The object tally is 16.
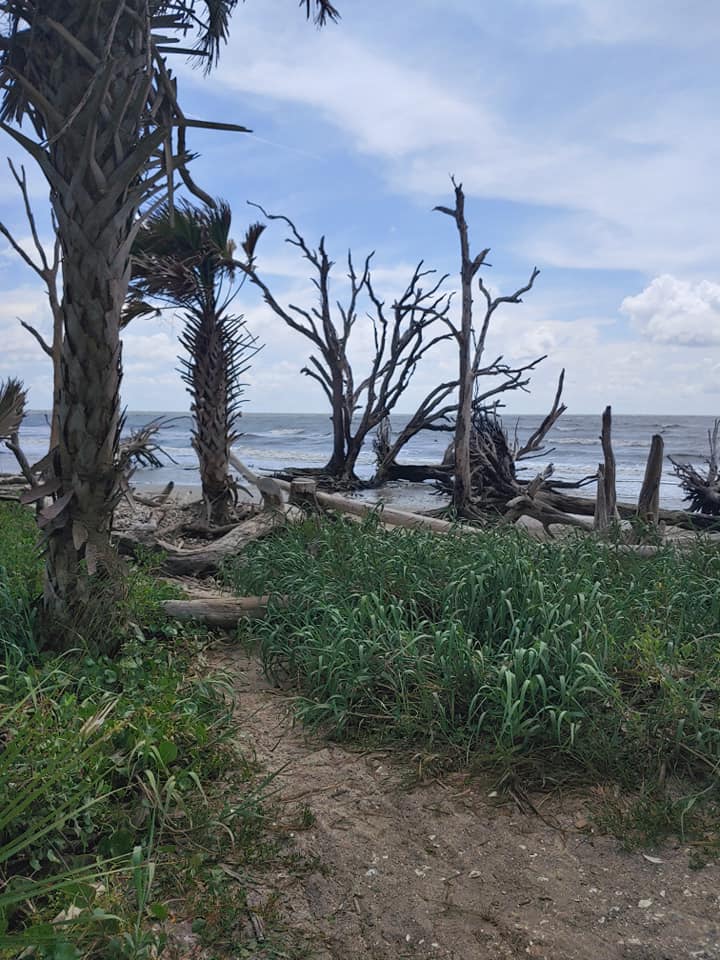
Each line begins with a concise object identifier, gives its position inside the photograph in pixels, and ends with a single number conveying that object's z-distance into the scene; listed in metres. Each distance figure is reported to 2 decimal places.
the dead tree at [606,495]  7.87
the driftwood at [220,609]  5.01
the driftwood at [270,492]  7.82
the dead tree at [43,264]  6.30
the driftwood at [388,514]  6.90
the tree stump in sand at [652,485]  7.79
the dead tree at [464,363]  11.73
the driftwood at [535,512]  9.25
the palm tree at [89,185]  3.81
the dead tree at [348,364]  16.36
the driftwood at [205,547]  7.05
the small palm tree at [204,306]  9.42
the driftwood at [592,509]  9.73
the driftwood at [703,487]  14.26
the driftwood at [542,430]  12.95
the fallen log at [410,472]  16.52
